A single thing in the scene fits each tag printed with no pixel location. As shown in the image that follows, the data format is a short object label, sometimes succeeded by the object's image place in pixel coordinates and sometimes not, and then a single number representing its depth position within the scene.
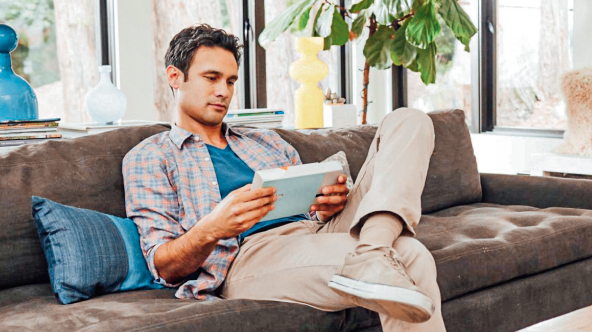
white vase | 2.82
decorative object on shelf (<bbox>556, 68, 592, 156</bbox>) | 3.87
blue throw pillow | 1.75
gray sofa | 1.63
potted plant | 3.75
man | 1.62
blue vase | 2.37
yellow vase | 3.84
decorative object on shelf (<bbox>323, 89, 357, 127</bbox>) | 4.03
